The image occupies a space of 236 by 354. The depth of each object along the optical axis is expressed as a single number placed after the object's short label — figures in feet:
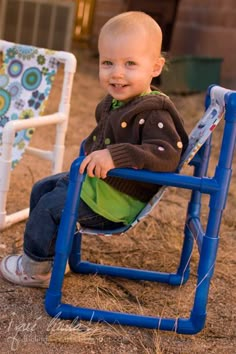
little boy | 6.49
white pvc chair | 8.30
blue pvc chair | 6.45
